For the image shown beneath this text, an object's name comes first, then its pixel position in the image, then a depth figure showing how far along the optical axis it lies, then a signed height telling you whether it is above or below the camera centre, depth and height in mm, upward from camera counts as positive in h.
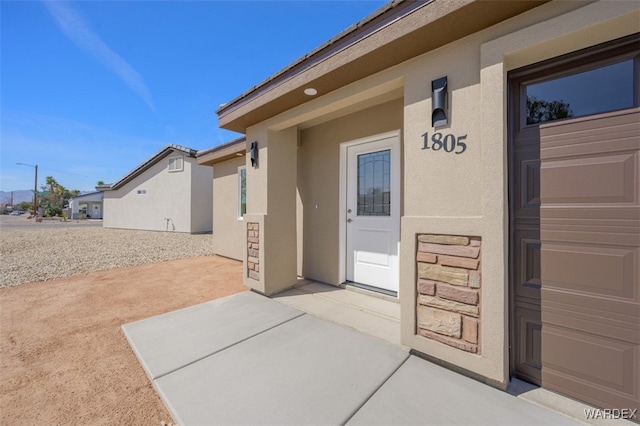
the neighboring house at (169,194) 12938 +1142
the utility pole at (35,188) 26719 +2818
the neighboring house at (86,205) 31625 +1002
